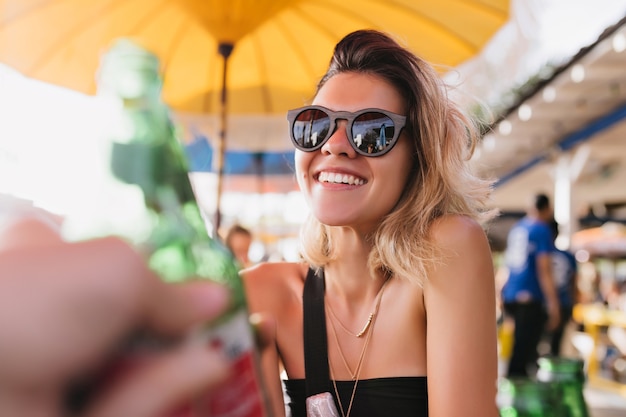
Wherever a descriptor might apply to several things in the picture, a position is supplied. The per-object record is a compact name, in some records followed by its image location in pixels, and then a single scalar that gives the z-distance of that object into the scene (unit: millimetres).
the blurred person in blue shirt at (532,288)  5582
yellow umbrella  2748
